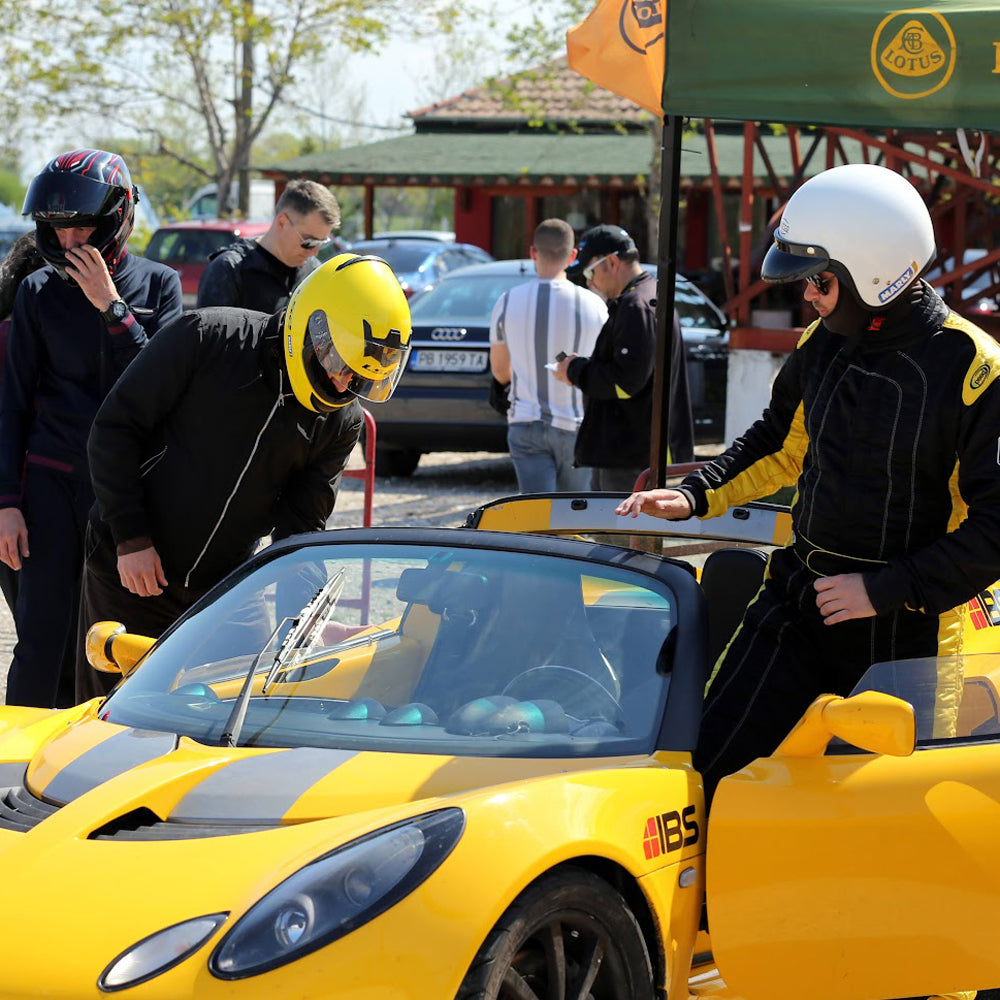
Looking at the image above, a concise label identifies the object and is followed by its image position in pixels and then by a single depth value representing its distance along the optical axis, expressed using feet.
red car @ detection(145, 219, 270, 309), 85.20
